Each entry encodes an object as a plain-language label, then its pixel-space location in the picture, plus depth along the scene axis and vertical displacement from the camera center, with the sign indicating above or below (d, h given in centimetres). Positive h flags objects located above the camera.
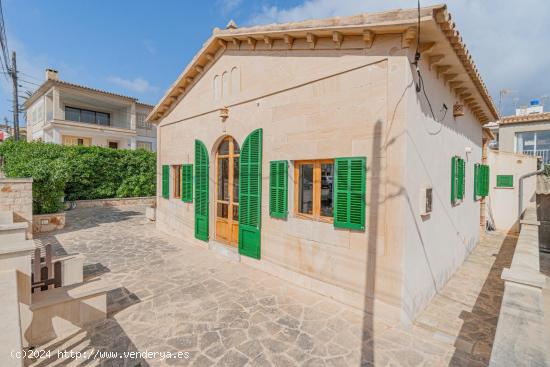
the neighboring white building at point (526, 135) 1399 +245
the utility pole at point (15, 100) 1809 +518
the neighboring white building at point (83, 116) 1939 +505
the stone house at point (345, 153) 425 +51
